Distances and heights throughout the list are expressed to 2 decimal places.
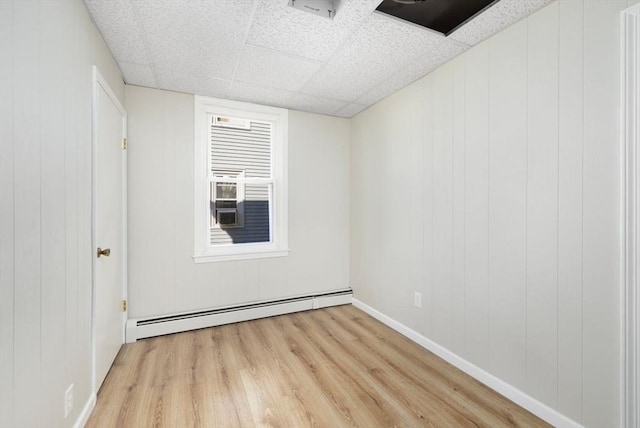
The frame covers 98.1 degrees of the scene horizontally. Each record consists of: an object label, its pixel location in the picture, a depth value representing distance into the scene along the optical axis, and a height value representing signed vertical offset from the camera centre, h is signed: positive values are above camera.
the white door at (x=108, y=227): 1.85 -0.12
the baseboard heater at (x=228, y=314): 2.71 -1.13
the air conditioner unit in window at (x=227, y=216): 3.22 -0.04
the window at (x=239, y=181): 3.02 +0.37
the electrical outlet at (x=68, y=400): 1.39 -0.97
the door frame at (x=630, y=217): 1.33 -0.02
